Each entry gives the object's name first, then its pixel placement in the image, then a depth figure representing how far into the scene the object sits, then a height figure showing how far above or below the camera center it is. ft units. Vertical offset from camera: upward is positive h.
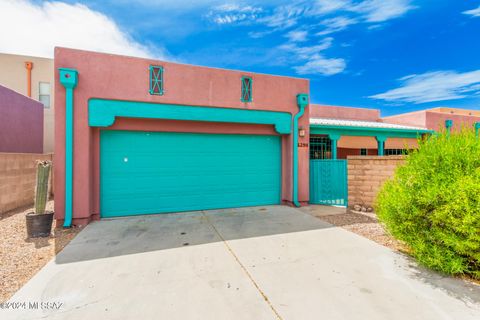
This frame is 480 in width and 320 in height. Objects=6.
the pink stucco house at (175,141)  18.04 +2.09
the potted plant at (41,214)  14.98 -3.67
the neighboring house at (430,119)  47.19 +9.54
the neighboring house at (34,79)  39.55 +15.67
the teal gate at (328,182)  24.11 -2.53
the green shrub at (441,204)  9.74 -2.19
